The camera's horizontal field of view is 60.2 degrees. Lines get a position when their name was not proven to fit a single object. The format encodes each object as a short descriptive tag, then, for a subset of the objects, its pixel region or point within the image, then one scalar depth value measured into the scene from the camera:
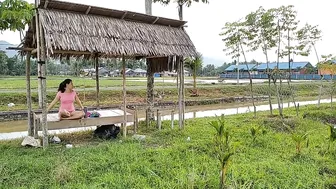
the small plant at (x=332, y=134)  5.99
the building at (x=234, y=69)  54.65
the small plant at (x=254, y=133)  7.16
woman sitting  7.00
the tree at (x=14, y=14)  4.47
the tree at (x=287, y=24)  10.51
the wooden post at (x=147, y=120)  9.29
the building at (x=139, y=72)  67.32
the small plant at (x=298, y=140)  6.09
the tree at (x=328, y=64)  12.89
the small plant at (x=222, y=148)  4.32
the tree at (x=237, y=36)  10.83
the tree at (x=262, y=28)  10.52
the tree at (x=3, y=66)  38.40
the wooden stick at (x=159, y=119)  8.55
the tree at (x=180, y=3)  10.44
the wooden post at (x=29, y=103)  7.39
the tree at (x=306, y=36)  11.10
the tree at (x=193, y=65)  21.75
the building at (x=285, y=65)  49.32
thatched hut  6.28
